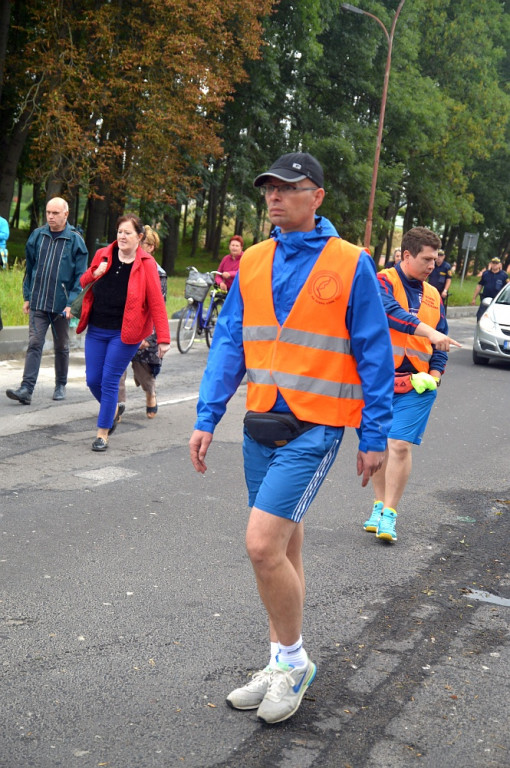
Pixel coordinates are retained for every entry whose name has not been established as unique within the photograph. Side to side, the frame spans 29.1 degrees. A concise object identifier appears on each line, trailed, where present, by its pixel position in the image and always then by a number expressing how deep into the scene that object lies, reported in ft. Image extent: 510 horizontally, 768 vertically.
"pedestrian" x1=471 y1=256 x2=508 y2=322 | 76.73
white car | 56.80
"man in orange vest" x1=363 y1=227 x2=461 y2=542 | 19.20
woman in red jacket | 25.57
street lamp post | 106.83
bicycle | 49.89
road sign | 138.62
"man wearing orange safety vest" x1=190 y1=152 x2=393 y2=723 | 11.36
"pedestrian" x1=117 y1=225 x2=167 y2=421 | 30.94
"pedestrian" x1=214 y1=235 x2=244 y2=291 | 49.85
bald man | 31.73
